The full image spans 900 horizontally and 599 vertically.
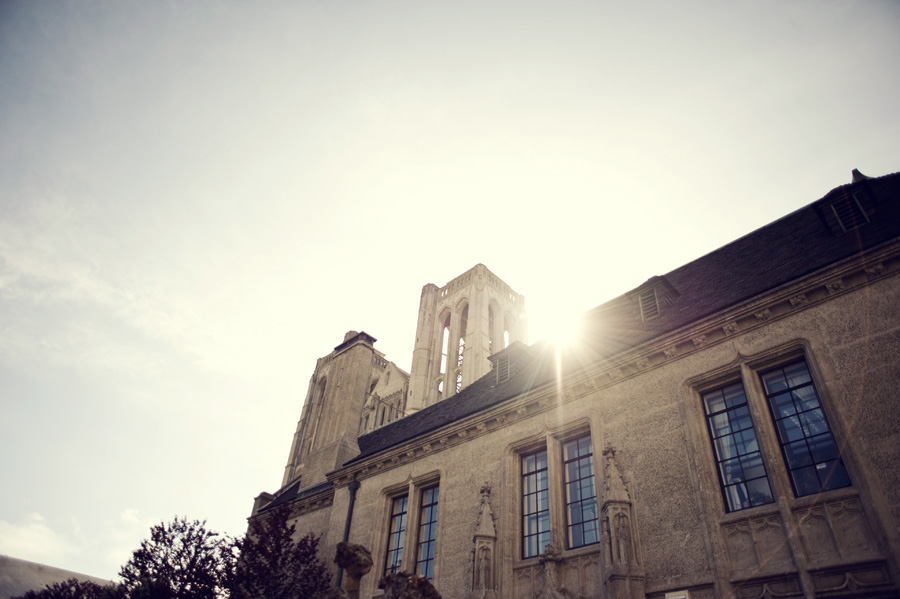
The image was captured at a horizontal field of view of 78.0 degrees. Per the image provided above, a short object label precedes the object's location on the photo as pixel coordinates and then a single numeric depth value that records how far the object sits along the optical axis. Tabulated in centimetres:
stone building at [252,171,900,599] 894
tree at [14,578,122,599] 3122
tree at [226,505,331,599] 1514
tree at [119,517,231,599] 1773
